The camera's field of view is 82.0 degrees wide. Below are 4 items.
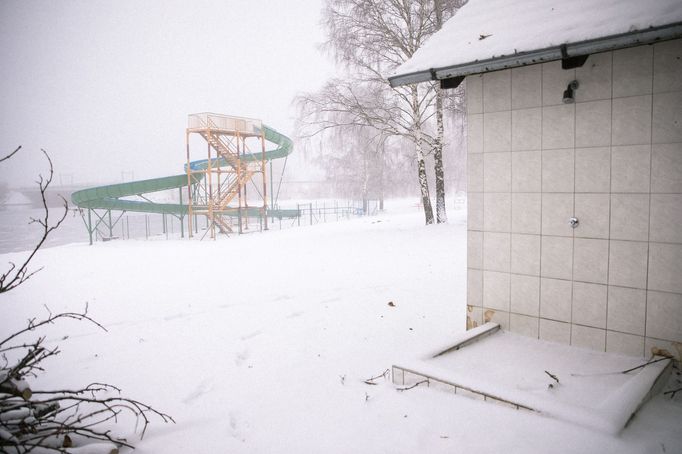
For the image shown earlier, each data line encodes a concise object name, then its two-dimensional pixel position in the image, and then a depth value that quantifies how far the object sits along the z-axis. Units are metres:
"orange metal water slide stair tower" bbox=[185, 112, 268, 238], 17.23
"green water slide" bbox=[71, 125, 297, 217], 21.03
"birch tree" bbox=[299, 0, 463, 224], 12.70
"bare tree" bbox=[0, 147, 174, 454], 1.99
